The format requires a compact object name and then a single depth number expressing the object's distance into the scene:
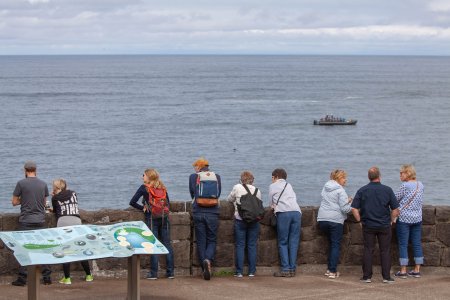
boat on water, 90.56
